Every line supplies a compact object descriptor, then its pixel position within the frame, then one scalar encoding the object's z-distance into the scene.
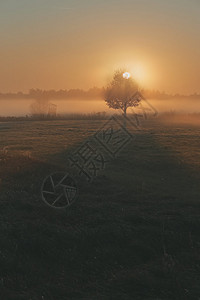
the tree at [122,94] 67.88
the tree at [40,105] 132.01
